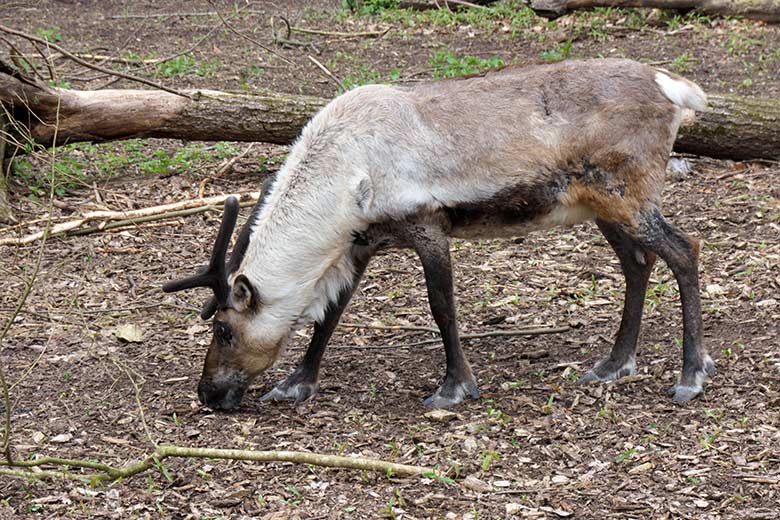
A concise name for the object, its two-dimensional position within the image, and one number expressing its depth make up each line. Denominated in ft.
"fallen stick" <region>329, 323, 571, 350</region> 45.37
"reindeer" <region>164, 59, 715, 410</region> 37.22
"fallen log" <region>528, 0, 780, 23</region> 85.30
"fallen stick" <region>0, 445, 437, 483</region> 32.42
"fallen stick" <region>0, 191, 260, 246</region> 56.24
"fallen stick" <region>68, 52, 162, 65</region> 81.43
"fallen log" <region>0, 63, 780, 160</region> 59.26
